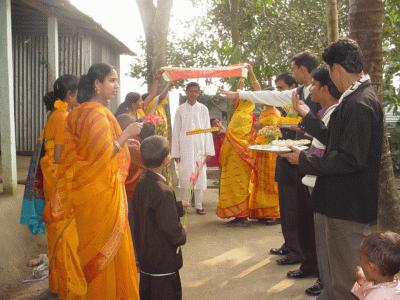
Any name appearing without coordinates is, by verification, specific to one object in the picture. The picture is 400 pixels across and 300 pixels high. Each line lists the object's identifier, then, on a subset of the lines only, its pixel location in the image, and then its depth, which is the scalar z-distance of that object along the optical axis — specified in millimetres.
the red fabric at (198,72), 6000
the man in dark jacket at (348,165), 2447
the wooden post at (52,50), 6497
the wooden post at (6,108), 5309
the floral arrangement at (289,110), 3852
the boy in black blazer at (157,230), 2949
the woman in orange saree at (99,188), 3135
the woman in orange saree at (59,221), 3650
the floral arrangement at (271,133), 4438
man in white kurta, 7285
